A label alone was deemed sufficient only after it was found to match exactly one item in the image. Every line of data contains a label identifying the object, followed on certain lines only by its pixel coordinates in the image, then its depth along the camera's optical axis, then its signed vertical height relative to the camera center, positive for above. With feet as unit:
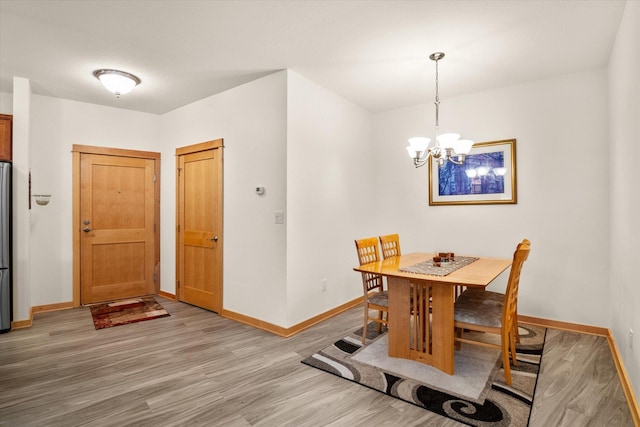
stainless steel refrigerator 11.21 -1.21
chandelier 9.31 +1.91
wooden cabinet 11.88 +2.80
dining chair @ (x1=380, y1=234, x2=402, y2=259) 11.94 -1.22
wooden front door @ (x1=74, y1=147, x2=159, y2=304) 14.61 -0.61
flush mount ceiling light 11.05 +4.52
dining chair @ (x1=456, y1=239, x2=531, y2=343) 9.18 -2.43
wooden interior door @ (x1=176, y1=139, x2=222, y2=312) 13.46 -0.49
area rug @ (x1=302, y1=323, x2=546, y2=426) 6.83 -4.05
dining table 8.23 -2.41
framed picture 12.34 +1.39
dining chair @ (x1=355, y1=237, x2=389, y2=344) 9.89 -2.38
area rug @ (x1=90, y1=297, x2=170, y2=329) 12.42 -4.03
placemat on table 8.72 -1.56
